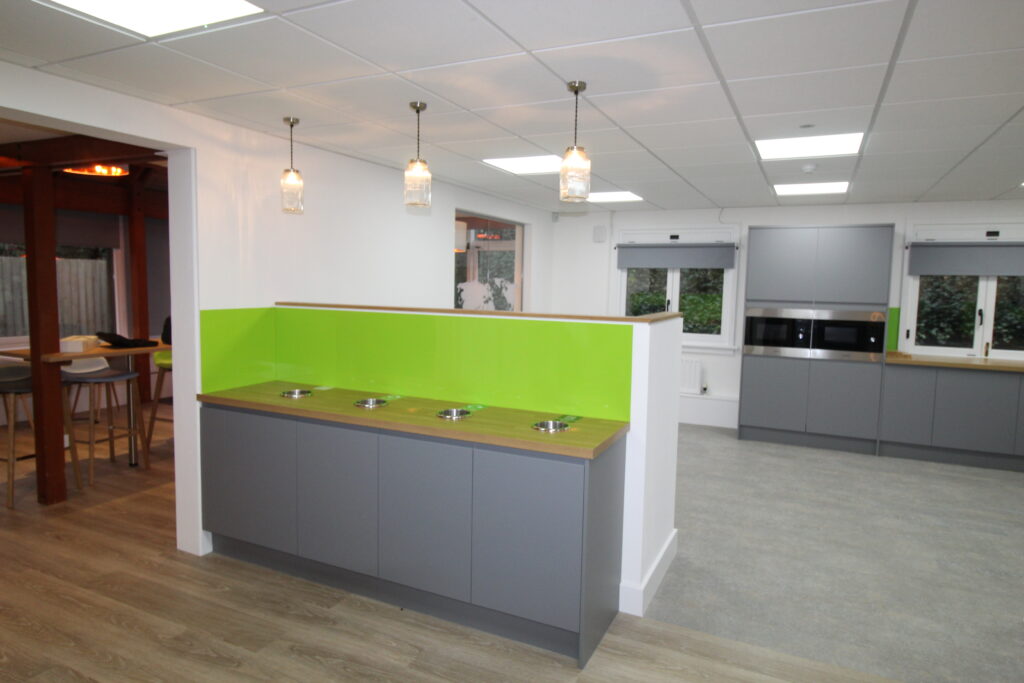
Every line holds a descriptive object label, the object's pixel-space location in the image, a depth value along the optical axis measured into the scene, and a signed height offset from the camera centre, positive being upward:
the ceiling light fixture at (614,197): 6.23 +1.00
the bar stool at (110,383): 4.61 -0.78
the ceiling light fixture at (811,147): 3.79 +0.97
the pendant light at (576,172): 2.74 +0.54
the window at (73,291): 6.46 -0.09
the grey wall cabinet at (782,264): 6.23 +0.35
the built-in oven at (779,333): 6.27 -0.35
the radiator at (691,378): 7.31 -0.96
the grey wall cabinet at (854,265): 5.96 +0.34
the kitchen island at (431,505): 2.54 -0.99
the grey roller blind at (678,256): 7.09 +0.47
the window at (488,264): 6.80 +0.32
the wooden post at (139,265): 7.09 +0.22
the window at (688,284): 7.20 +0.15
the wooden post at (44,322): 4.15 -0.27
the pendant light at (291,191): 3.35 +0.52
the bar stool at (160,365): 5.11 -0.68
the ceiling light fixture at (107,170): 5.40 +1.01
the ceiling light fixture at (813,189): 5.41 +0.99
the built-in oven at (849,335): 6.00 -0.35
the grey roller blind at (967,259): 5.92 +0.42
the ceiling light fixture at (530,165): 4.57 +0.98
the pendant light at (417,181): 3.12 +0.55
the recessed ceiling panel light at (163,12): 2.09 +0.94
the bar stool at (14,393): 4.15 -0.78
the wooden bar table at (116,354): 4.24 -0.52
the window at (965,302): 6.04 +0.00
